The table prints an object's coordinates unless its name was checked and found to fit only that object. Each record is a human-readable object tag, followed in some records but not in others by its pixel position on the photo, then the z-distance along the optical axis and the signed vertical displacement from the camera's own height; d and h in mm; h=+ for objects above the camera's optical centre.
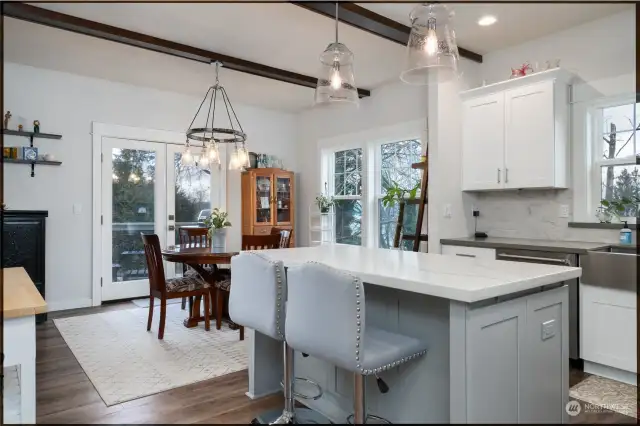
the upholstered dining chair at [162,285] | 3514 -628
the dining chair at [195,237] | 4793 -264
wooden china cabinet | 5820 +201
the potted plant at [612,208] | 3191 +50
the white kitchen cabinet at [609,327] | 2557 -722
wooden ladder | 4102 +123
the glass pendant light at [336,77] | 2375 +799
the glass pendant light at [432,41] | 2049 +865
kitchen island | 1378 -470
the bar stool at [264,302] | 1853 -409
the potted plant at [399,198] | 4465 +185
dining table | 3621 -404
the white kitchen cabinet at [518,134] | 3301 +688
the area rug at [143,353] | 2607 -1050
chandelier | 3693 +549
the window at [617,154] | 3207 +476
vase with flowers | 3982 -181
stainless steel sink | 2557 -349
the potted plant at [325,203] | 5926 +162
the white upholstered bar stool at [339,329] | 1435 -423
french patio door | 4902 +119
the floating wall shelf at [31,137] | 4192 +807
